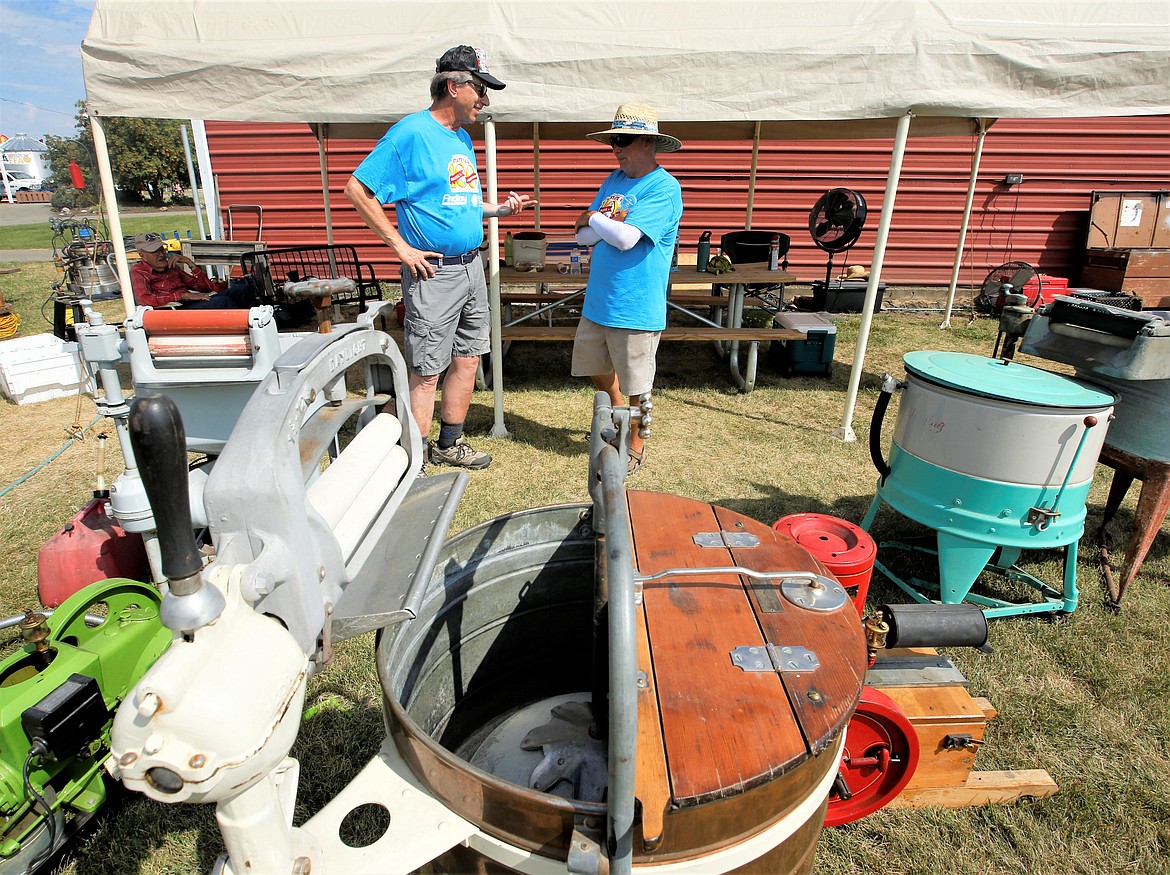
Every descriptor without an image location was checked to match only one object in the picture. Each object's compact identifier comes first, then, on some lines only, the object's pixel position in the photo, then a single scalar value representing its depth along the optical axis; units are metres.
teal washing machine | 2.41
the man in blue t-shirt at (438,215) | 3.35
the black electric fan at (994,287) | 8.68
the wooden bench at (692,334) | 5.20
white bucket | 5.75
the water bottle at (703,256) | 5.93
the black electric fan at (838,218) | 5.63
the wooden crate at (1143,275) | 8.22
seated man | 5.82
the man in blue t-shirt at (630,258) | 3.29
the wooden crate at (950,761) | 1.97
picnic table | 5.24
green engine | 1.58
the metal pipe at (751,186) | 6.65
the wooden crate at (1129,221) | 8.84
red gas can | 2.43
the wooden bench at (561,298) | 5.97
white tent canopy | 3.62
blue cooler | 5.86
